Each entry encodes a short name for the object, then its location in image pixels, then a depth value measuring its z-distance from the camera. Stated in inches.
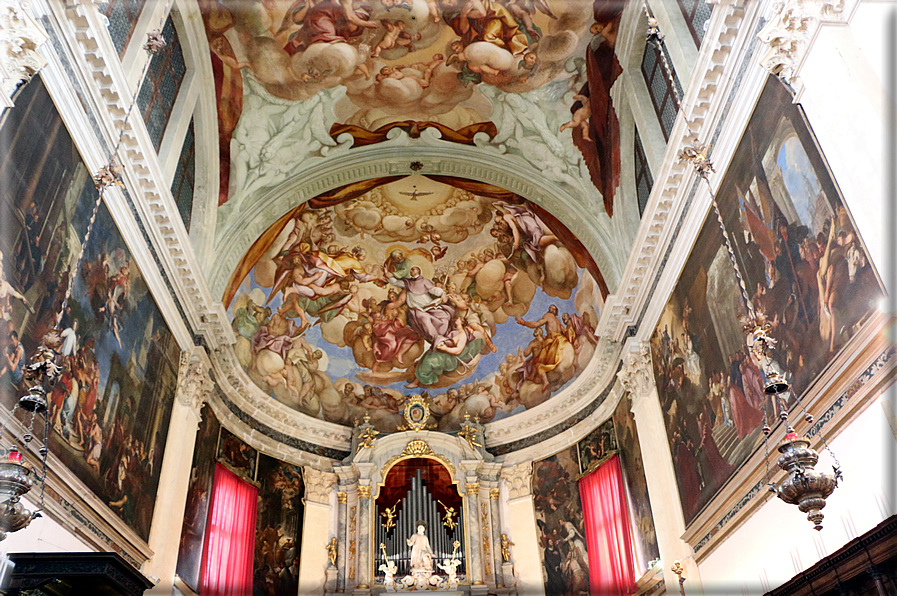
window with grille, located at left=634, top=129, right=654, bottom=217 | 551.5
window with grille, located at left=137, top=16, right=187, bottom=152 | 479.5
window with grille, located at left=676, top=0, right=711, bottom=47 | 426.3
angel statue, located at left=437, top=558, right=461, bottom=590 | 644.7
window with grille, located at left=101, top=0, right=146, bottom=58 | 408.2
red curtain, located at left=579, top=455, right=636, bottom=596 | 587.5
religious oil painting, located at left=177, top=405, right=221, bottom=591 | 536.7
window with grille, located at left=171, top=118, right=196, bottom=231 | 550.9
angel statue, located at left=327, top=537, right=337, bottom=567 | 675.4
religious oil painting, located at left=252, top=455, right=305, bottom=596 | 646.5
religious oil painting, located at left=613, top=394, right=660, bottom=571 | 552.4
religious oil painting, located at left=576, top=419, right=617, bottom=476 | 641.6
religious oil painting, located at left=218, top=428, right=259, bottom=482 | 631.2
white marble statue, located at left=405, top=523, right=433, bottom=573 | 657.0
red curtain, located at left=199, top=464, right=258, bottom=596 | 574.9
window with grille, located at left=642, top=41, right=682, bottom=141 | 491.5
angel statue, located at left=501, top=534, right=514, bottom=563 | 678.5
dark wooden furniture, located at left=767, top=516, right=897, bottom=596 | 245.4
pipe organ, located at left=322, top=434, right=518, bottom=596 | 660.7
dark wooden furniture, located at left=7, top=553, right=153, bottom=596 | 296.4
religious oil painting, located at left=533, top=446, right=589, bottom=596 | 648.4
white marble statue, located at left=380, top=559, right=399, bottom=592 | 644.7
